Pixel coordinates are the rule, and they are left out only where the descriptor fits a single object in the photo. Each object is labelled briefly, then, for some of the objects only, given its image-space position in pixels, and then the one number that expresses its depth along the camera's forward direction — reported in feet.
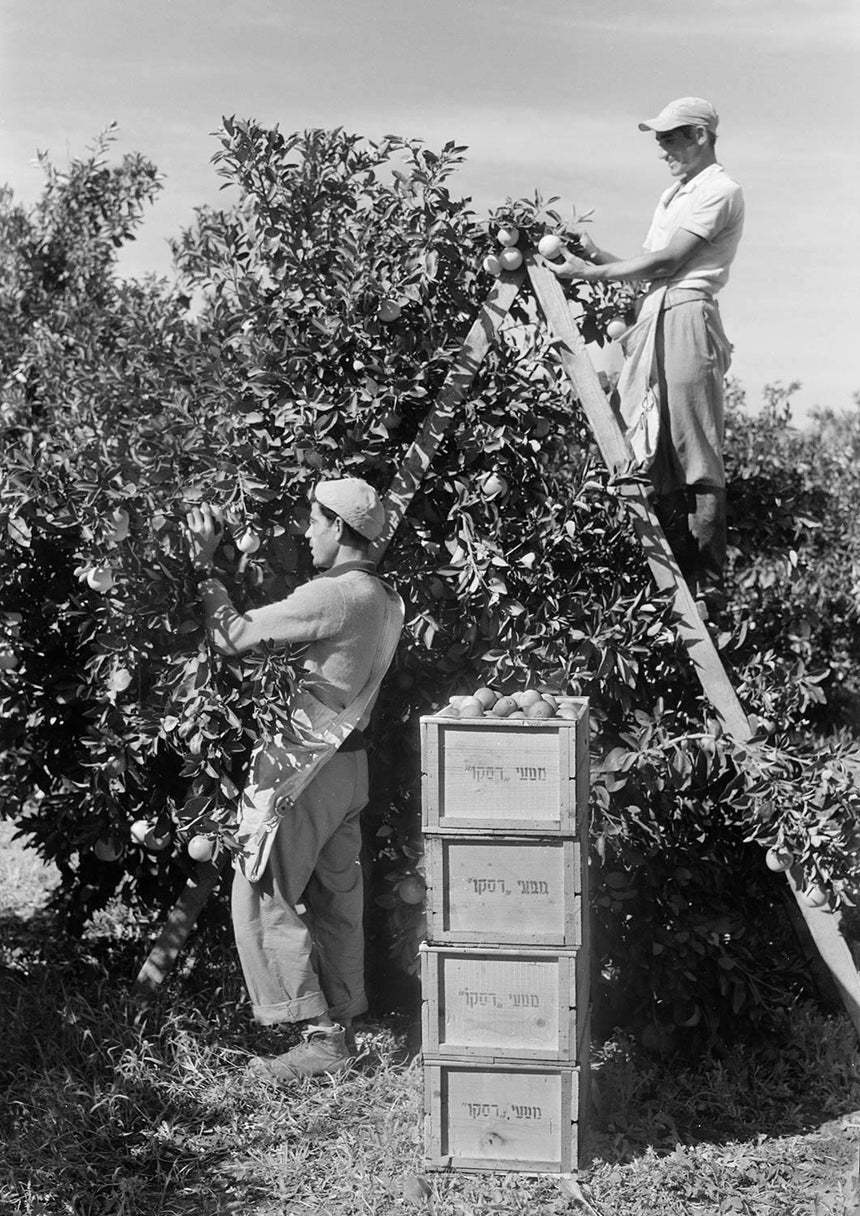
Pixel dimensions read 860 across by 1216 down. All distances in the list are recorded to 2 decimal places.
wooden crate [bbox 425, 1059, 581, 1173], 10.48
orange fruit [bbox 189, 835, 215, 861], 11.50
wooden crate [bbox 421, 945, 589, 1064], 10.44
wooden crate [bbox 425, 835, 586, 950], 10.39
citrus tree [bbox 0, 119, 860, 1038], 11.92
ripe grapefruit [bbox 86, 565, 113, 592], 11.70
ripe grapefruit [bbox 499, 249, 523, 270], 12.57
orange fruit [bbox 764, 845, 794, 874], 11.64
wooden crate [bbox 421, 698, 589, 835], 10.30
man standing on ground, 11.24
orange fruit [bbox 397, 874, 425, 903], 12.67
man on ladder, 12.41
